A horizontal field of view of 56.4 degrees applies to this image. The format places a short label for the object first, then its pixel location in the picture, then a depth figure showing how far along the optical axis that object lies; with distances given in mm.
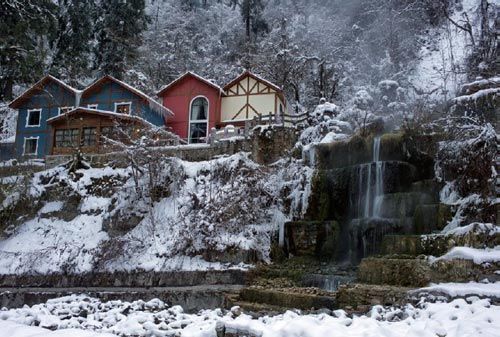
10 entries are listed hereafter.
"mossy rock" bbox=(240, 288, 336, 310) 9648
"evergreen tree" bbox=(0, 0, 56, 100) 21438
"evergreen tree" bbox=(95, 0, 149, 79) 33406
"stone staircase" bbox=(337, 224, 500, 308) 8938
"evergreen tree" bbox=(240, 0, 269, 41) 40938
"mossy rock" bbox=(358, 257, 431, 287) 9531
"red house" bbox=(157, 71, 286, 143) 28047
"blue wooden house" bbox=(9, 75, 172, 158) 25656
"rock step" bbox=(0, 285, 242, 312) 12211
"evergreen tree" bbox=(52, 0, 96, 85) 34031
